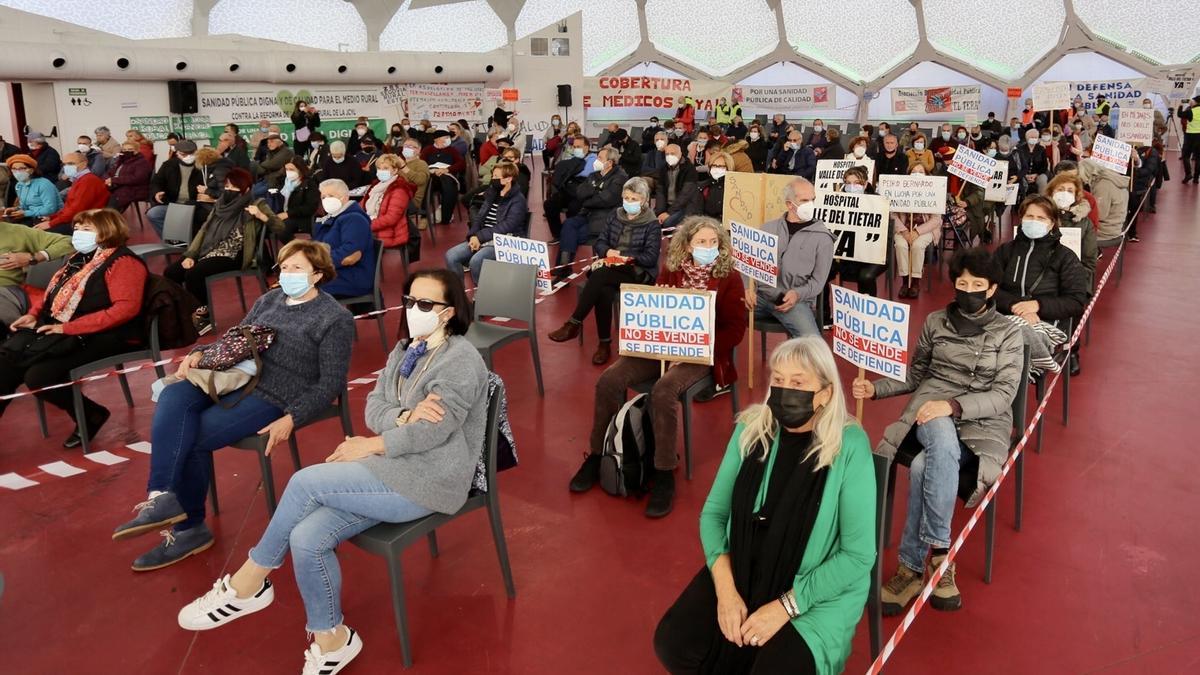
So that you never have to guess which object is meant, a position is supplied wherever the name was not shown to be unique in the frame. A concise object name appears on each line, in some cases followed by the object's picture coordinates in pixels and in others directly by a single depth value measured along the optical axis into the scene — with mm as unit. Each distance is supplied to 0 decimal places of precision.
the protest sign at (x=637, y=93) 26250
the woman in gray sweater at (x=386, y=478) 2857
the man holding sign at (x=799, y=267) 5508
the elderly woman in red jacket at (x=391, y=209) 7801
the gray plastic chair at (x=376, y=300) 6195
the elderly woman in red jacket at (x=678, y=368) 4125
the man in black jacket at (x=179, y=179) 9992
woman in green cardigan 2375
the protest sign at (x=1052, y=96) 11250
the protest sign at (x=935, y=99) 20234
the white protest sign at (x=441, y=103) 19578
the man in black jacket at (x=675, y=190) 8805
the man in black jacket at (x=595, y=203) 8109
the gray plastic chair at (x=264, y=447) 3650
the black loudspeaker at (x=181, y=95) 17562
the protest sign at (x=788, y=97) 25500
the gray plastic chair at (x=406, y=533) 2857
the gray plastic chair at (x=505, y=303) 5353
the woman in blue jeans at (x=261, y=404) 3568
